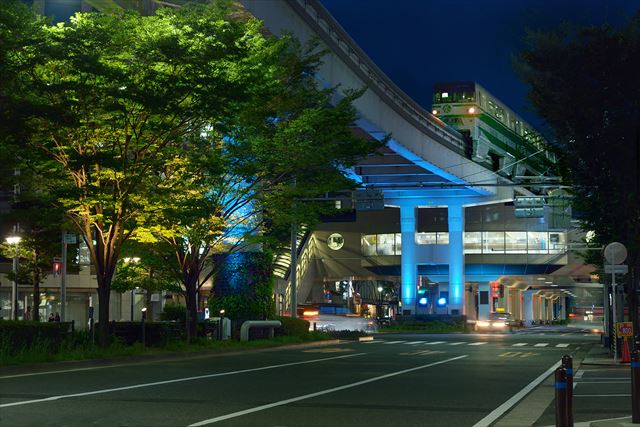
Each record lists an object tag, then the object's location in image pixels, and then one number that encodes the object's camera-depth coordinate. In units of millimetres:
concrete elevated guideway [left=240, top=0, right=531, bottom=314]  37875
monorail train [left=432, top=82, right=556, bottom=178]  72875
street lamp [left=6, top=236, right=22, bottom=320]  41022
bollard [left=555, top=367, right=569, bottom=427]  9531
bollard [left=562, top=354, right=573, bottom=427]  9703
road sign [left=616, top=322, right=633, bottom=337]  25969
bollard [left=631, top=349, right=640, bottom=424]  11250
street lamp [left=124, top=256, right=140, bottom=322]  38984
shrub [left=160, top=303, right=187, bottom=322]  42062
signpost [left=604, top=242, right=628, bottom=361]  26188
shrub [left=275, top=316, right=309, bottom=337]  41625
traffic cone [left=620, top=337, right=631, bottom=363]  26448
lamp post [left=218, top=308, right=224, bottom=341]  36931
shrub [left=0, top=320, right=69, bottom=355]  23156
